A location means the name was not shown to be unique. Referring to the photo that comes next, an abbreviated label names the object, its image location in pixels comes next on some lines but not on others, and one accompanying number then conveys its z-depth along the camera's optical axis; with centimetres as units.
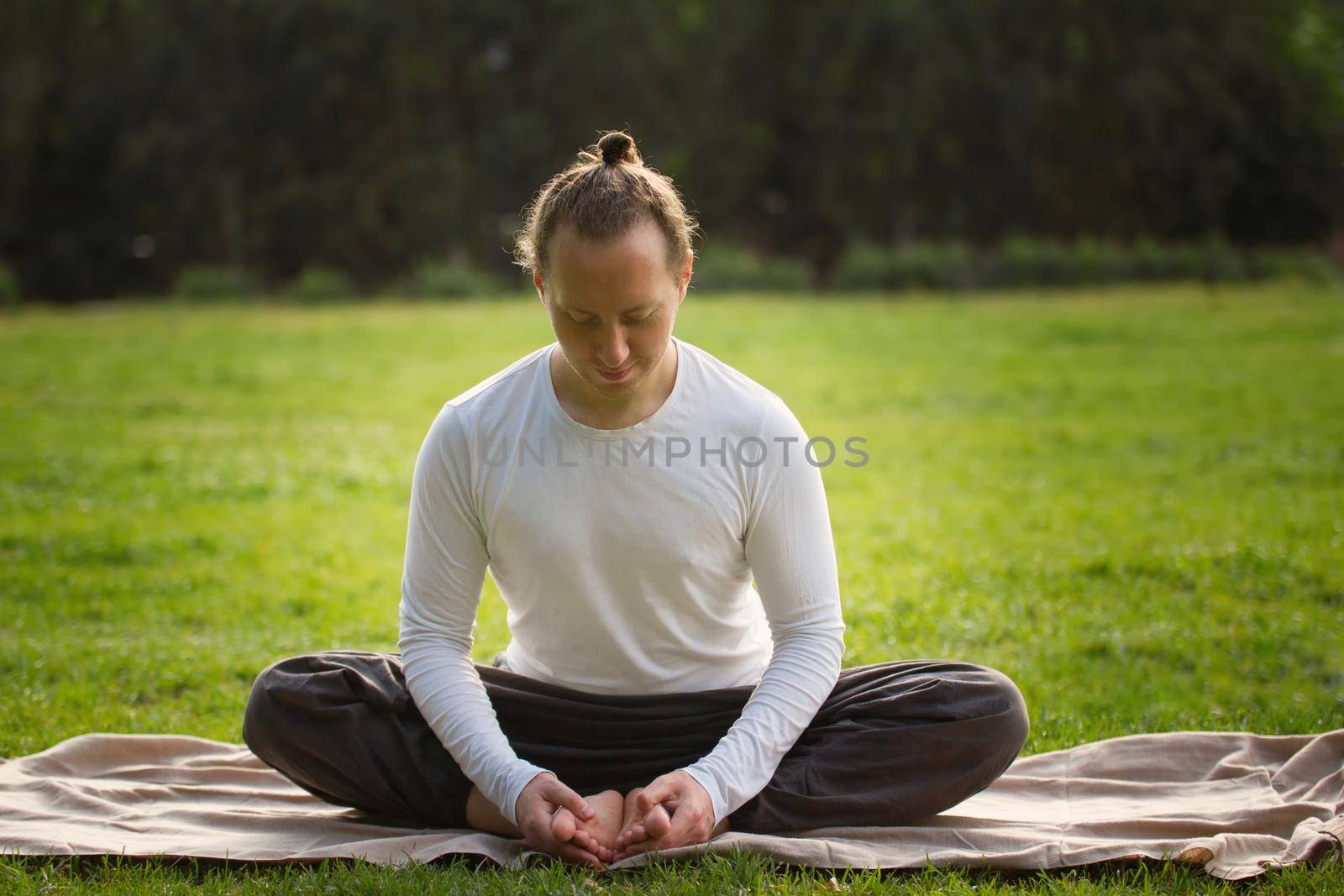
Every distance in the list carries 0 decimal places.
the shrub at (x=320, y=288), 2642
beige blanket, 312
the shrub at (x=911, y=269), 2570
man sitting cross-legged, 290
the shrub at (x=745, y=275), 2589
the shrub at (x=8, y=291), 2311
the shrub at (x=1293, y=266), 2394
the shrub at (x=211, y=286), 2672
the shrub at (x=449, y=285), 2612
